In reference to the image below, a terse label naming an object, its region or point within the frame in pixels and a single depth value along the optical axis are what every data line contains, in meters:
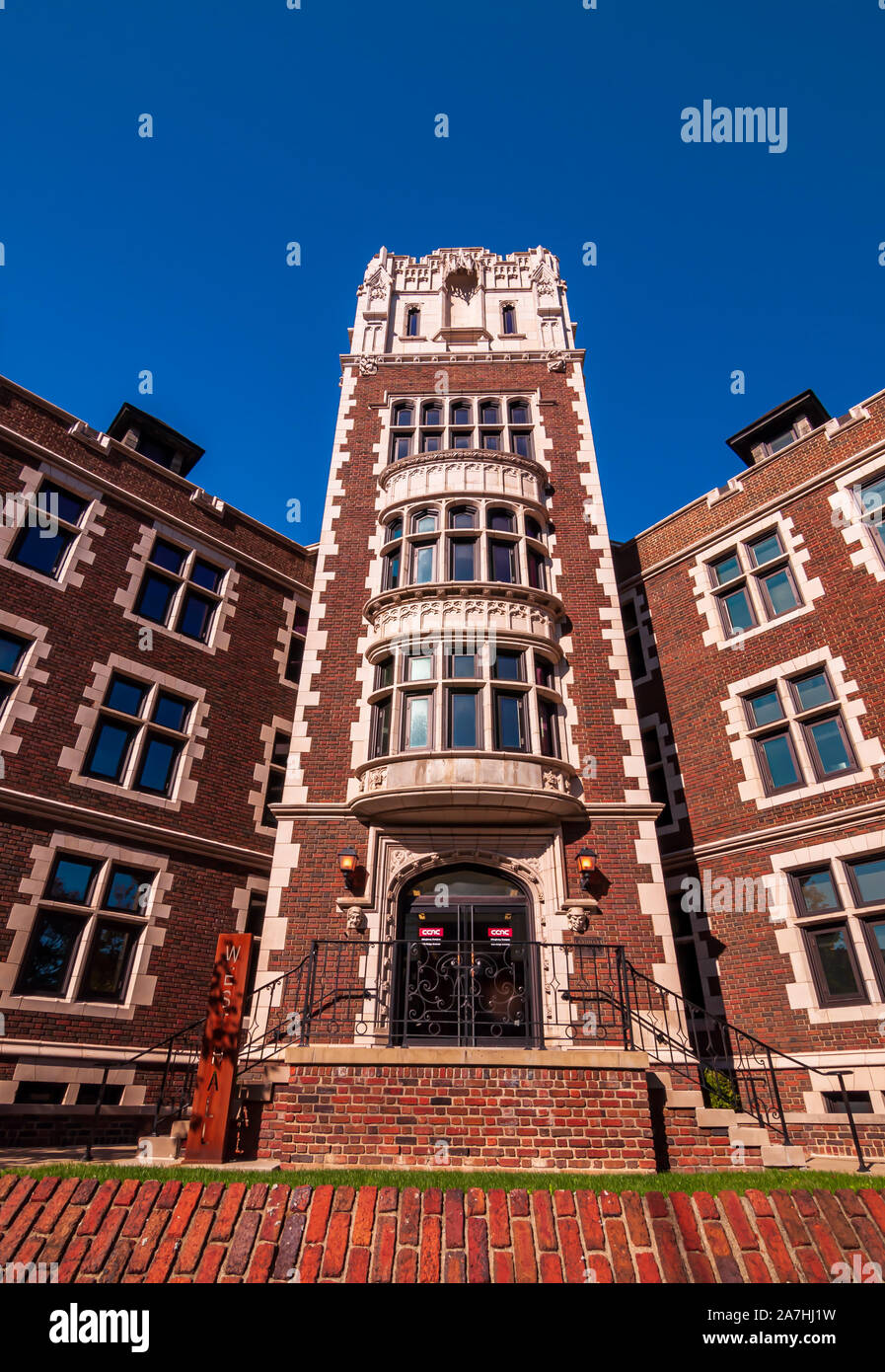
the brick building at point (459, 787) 11.08
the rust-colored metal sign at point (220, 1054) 8.53
